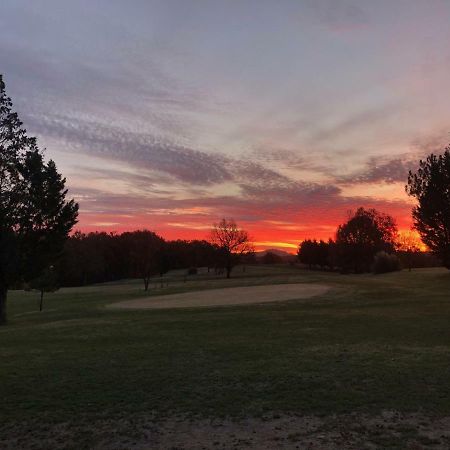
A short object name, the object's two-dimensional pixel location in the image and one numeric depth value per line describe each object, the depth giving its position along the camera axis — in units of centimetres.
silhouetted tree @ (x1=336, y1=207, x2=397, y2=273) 9381
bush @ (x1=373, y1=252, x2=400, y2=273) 6712
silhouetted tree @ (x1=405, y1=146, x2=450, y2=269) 4309
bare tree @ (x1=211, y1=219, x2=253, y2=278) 8519
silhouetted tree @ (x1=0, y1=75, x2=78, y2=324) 2669
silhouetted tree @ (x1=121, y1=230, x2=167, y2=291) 7249
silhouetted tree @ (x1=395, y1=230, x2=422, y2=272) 9644
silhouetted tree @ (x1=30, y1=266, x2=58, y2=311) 3691
